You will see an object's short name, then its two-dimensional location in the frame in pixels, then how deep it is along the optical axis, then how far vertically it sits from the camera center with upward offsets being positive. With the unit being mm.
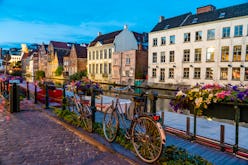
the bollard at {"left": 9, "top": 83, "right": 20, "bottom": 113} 6930 -931
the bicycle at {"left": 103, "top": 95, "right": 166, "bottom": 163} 2861 -941
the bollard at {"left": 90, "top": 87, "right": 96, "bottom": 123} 4512 -679
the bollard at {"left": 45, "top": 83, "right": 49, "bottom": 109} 7191 -996
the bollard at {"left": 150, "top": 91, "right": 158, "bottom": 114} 3113 -413
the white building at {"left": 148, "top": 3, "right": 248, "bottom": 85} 24969 +3779
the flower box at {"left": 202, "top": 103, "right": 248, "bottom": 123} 2363 -461
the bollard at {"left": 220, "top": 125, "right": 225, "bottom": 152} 3268 -1174
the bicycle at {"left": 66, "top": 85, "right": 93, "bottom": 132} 4648 -875
